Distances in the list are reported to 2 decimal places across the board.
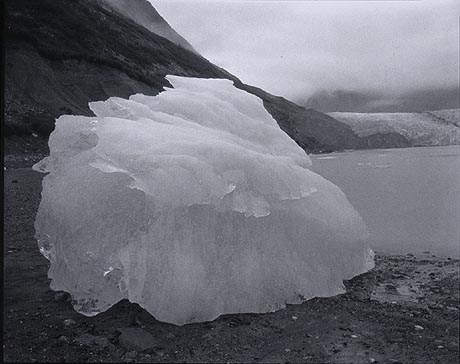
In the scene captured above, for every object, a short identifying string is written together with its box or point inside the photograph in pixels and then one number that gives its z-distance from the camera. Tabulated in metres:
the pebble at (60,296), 5.05
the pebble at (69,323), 4.44
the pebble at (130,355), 3.85
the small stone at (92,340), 4.07
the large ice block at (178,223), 4.59
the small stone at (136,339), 4.07
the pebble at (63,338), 4.13
